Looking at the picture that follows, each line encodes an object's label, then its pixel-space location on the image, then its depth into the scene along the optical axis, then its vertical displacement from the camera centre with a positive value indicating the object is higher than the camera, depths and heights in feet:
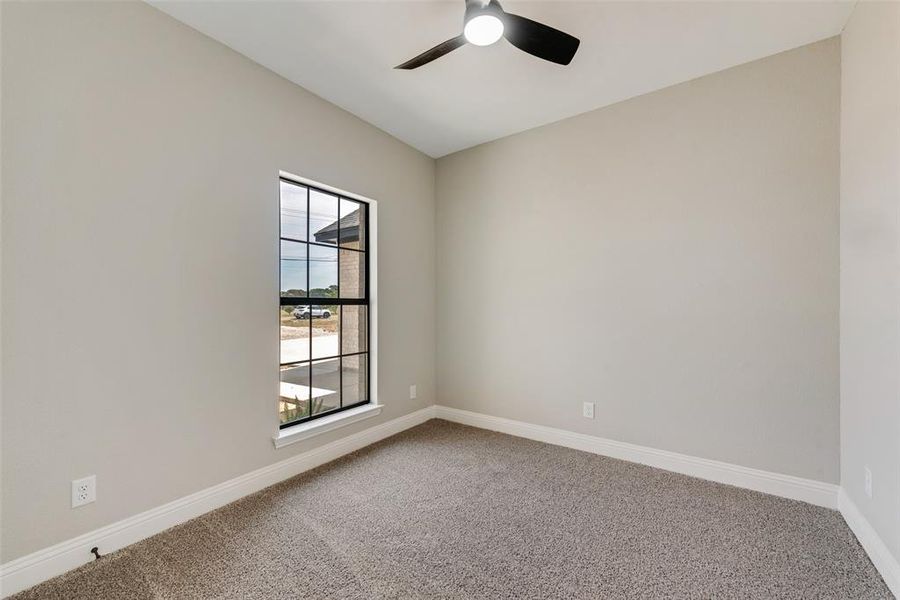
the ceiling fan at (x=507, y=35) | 5.38 +3.93
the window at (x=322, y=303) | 8.60 -0.07
